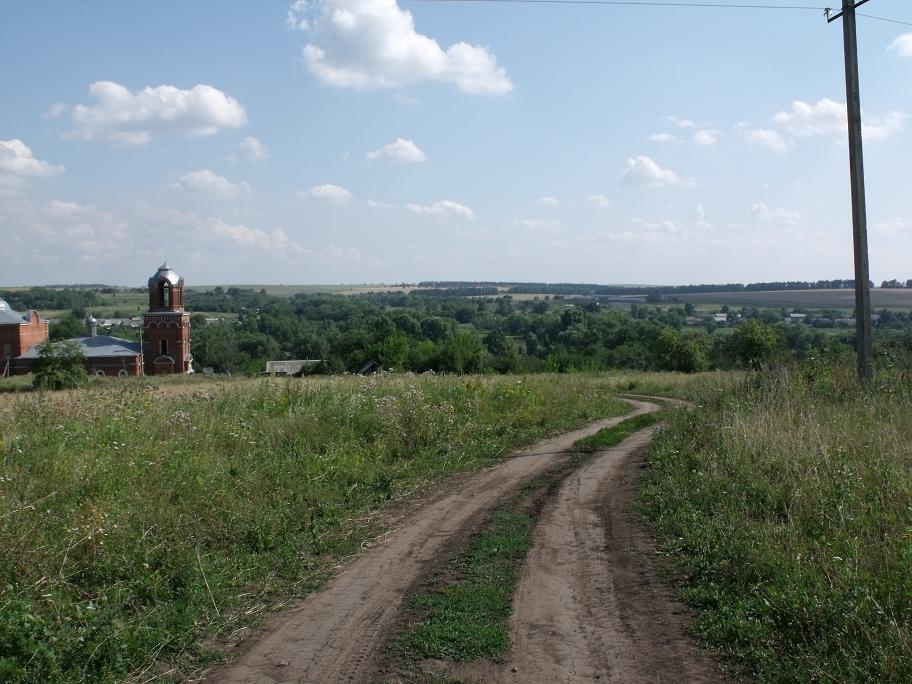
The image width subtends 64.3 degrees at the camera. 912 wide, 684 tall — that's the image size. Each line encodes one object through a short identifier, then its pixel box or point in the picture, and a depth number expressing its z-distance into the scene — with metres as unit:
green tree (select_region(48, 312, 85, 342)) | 84.31
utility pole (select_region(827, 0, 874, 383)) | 11.23
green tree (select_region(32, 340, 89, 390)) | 38.35
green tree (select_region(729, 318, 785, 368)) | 55.06
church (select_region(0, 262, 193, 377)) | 64.44
